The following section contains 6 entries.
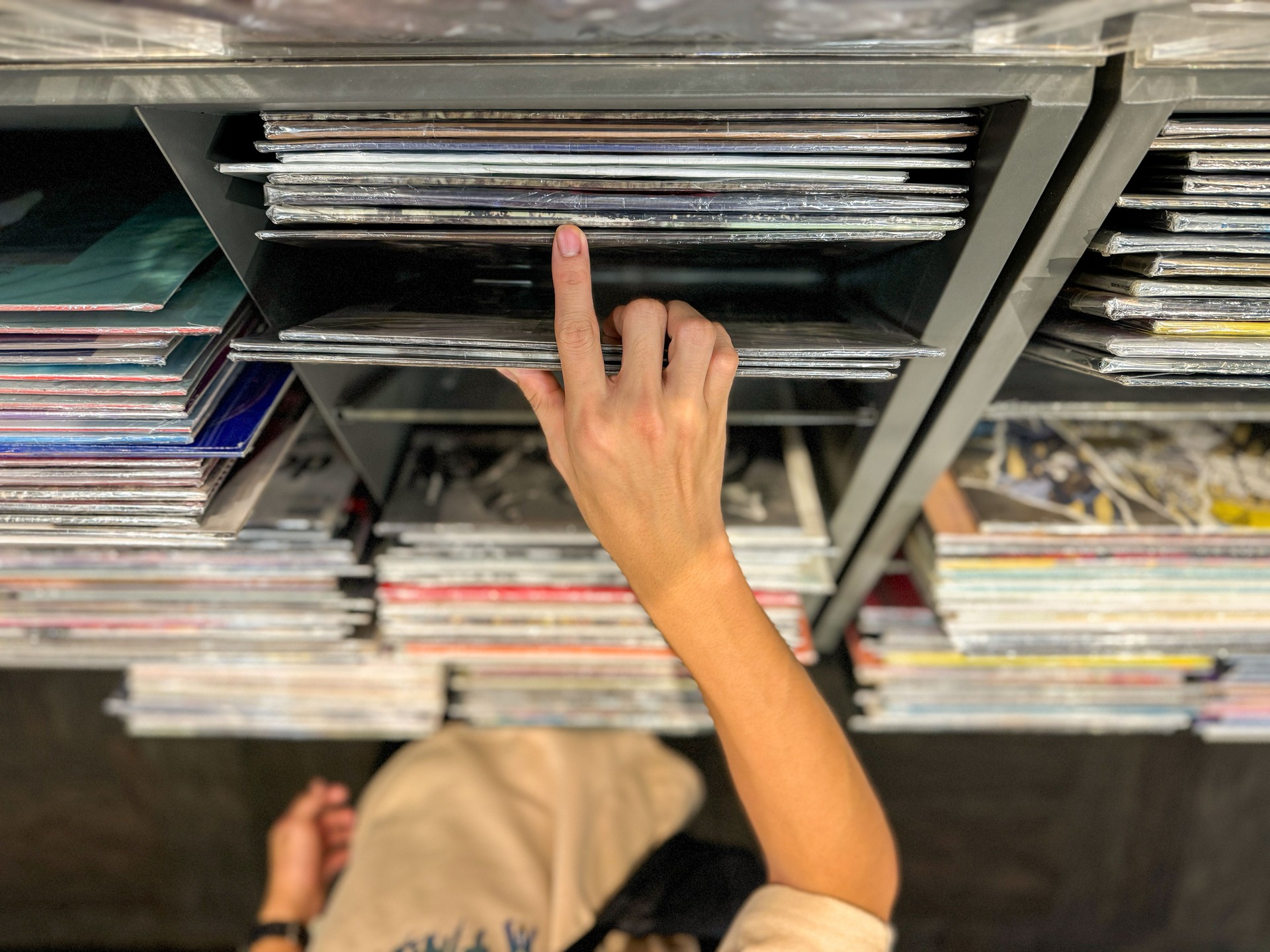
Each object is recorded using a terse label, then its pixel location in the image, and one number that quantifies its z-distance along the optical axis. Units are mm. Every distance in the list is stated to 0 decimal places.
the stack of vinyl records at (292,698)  1352
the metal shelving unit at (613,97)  602
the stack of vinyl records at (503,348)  701
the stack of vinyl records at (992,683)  1310
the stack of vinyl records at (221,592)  1093
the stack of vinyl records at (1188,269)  641
